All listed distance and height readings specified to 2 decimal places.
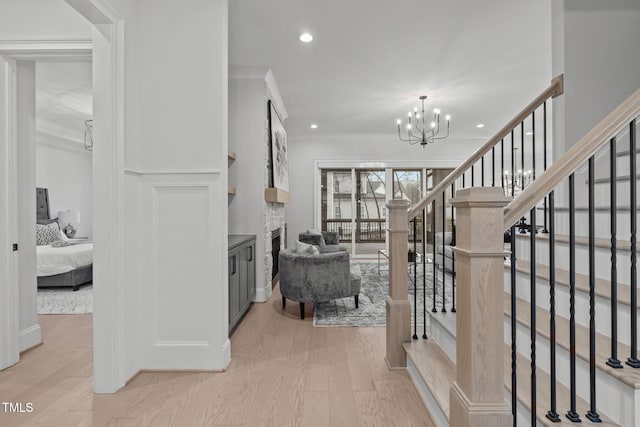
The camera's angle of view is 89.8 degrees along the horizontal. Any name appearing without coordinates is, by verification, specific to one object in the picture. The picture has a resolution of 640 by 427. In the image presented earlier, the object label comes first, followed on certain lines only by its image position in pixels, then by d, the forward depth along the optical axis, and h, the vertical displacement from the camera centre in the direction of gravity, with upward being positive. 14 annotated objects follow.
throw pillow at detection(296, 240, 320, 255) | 3.34 -0.42
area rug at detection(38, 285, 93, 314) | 3.55 -1.09
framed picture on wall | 4.46 +0.92
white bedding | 4.16 -0.65
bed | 4.17 -0.73
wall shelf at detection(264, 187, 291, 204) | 4.14 +0.20
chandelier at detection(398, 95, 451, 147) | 5.88 +1.70
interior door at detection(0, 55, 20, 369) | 2.29 -0.13
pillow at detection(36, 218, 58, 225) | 5.64 -0.20
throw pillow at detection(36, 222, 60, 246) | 4.94 -0.37
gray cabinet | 2.81 -0.64
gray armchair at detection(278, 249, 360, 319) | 3.19 -0.66
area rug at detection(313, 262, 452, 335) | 3.18 -1.10
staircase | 1.10 -0.52
